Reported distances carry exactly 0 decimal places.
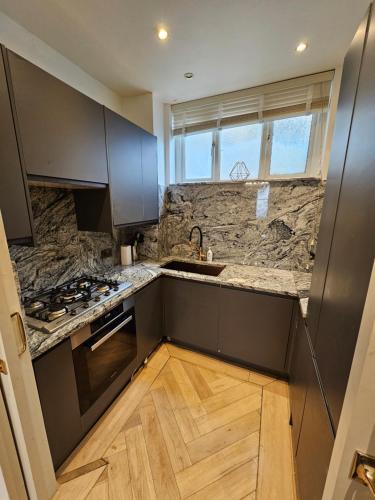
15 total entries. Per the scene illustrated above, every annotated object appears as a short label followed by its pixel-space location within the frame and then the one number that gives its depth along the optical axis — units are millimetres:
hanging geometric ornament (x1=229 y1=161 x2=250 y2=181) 2251
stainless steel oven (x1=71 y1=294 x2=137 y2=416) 1240
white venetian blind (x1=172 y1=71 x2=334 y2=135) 1838
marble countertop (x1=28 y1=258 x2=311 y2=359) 1206
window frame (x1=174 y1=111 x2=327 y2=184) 1907
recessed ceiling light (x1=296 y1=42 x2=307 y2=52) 1471
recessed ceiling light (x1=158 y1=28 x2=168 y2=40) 1360
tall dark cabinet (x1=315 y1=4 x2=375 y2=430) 538
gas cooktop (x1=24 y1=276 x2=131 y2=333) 1167
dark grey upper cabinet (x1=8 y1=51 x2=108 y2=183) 1039
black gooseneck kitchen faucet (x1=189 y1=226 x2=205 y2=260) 2481
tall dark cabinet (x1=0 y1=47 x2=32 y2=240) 946
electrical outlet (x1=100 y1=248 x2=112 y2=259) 2112
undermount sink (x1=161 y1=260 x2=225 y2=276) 2366
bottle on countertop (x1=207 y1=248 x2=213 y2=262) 2436
